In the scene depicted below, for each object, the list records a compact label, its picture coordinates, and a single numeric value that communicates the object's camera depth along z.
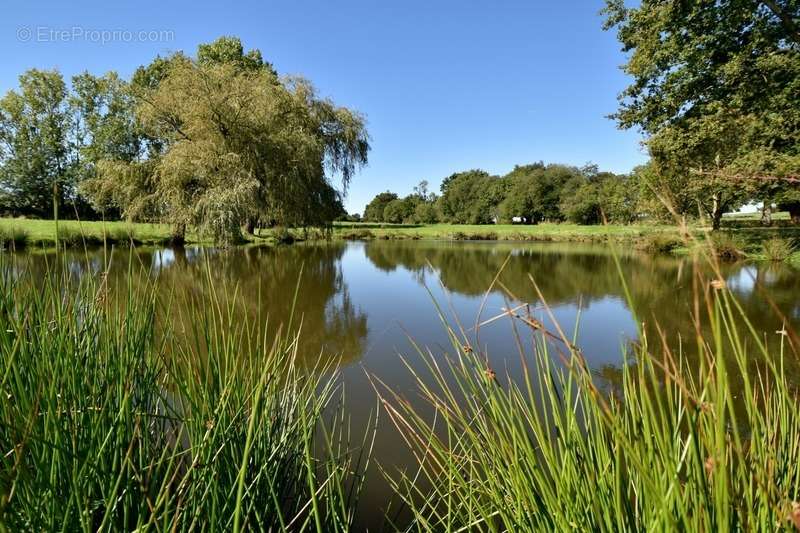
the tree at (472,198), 50.31
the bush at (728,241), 11.08
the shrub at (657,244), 14.67
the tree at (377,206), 60.03
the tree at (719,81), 8.48
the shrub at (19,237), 10.19
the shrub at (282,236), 13.09
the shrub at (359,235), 25.80
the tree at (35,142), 20.14
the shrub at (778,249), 11.40
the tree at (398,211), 54.92
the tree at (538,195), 44.00
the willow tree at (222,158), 10.09
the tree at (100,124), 18.70
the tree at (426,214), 52.12
